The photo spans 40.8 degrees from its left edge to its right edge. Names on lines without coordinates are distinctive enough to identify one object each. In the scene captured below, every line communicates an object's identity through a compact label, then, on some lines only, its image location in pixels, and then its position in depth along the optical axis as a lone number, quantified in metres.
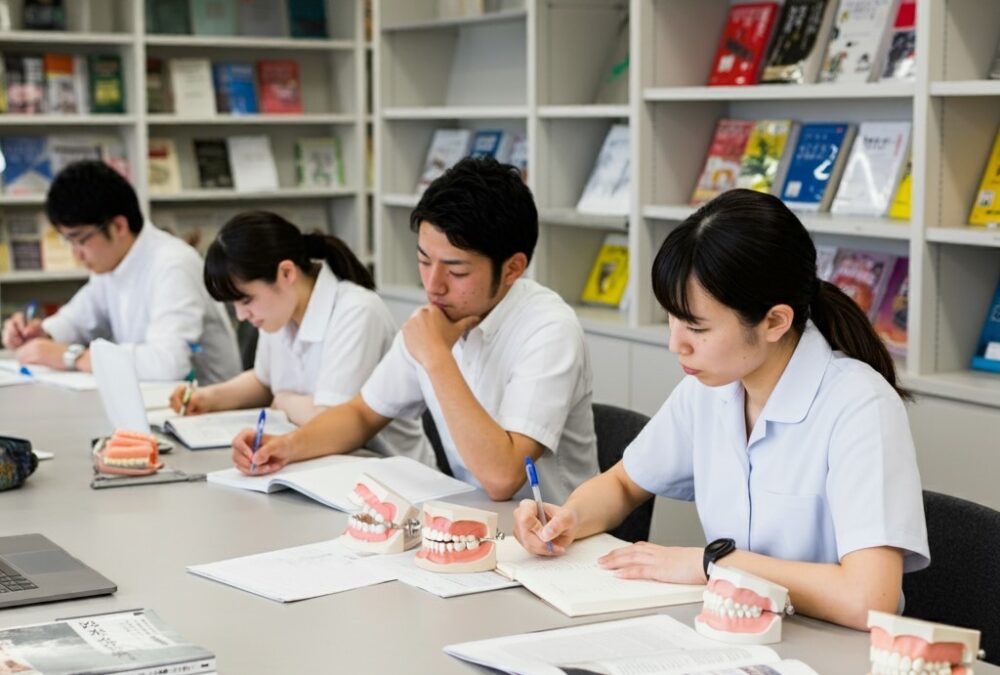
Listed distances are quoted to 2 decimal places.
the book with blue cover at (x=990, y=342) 3.11
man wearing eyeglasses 3.64
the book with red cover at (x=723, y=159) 3.84
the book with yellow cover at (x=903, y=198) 3.33
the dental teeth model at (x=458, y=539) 1.79
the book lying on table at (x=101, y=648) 1.37
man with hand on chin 2.32
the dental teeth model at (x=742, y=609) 1.52
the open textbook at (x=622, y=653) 1.40
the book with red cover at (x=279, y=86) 5.84
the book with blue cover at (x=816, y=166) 3.55
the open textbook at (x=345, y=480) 2.22
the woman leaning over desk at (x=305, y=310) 2.87
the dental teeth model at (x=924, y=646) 1.29
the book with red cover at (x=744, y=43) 3.75
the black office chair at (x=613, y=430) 2.51
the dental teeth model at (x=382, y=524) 1.89
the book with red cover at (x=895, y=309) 3.37
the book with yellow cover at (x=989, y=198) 3.05
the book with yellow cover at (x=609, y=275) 4.32
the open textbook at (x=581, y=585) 1.64
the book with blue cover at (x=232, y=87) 5.69
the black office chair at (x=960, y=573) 1.75
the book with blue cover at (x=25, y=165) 5.27
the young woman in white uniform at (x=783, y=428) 1.62
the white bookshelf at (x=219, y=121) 5.28
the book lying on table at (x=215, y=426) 2.73
